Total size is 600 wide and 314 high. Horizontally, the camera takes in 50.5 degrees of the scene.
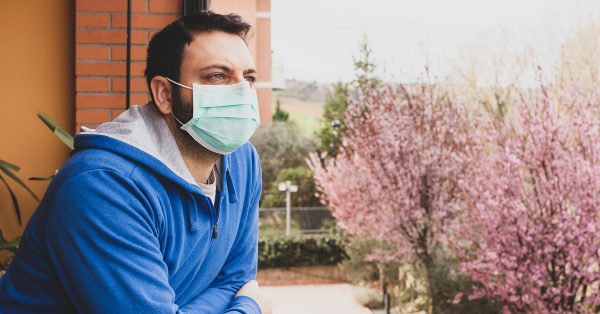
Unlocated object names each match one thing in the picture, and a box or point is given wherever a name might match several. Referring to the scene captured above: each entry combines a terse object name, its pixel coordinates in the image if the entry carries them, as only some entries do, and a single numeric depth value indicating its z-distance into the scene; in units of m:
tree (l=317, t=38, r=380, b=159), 10.92
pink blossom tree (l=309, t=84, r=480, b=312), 5.82
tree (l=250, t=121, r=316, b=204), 11.27
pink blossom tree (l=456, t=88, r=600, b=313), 3.86
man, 0.84
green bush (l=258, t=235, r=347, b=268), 9.16
